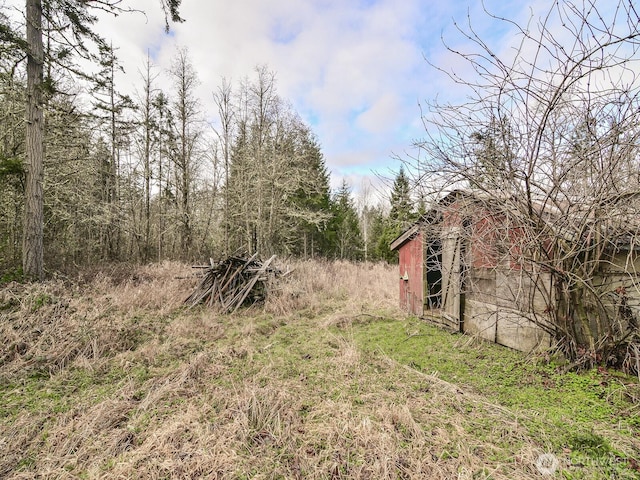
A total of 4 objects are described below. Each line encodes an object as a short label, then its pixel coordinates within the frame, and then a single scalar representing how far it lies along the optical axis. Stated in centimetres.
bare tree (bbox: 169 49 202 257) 1539
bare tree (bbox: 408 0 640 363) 284
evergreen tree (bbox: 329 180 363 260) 2302
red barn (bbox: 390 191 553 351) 415
